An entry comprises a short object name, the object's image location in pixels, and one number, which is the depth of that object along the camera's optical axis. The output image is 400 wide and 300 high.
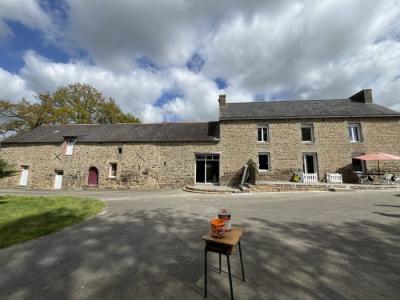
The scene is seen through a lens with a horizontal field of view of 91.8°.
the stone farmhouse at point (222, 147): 15.82
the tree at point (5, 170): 9.41
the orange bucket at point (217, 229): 2.48
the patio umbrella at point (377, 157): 13.55
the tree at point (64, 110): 25.98
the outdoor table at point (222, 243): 2.36
